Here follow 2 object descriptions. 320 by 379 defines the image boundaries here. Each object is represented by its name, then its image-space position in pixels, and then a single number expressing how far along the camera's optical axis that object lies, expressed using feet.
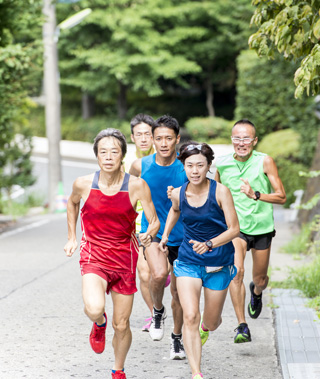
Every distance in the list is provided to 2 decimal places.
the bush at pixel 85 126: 132.36
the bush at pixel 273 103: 76.43
